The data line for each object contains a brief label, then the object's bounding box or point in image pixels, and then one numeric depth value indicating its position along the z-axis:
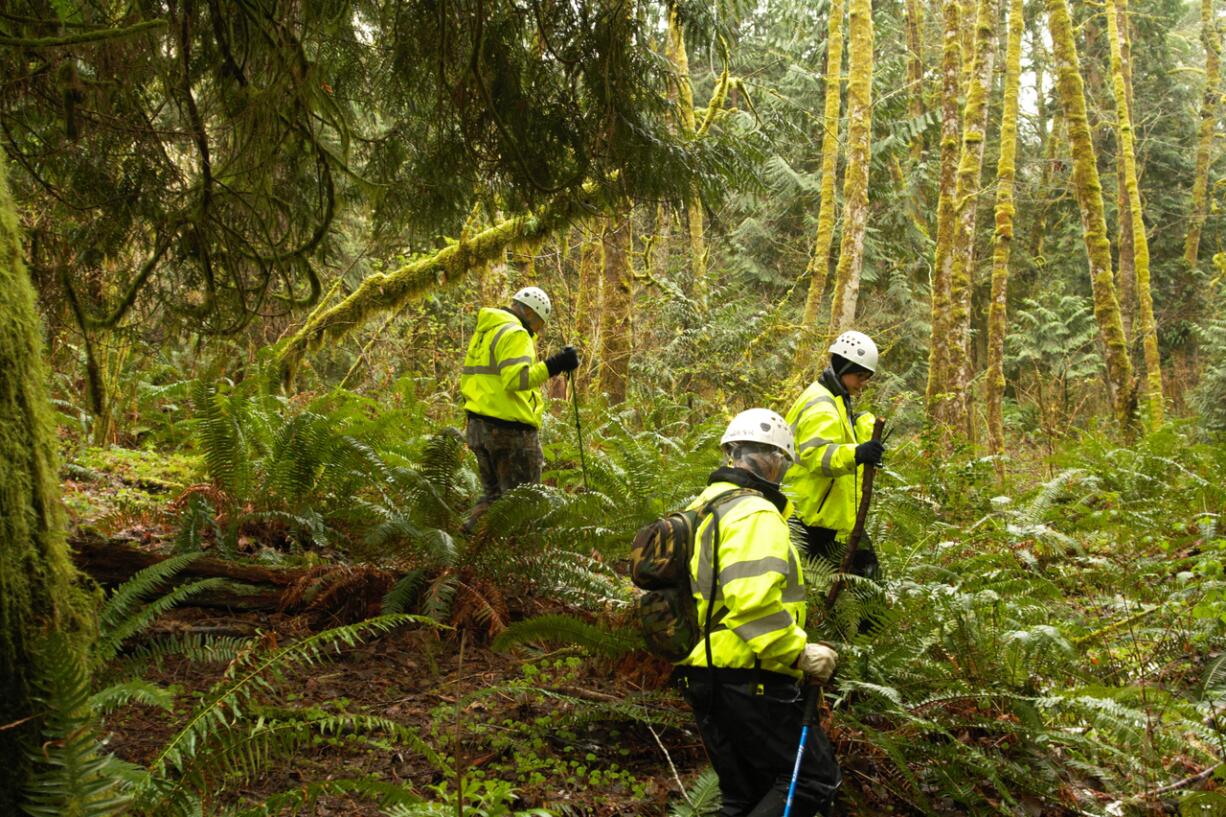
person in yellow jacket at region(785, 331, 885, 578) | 5.44
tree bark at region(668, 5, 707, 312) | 5.91
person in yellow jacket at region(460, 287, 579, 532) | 6.88
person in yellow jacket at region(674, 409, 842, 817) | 3.32
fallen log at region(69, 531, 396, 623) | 5.29
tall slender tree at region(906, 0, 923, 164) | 22.47
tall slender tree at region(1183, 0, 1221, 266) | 25.42
